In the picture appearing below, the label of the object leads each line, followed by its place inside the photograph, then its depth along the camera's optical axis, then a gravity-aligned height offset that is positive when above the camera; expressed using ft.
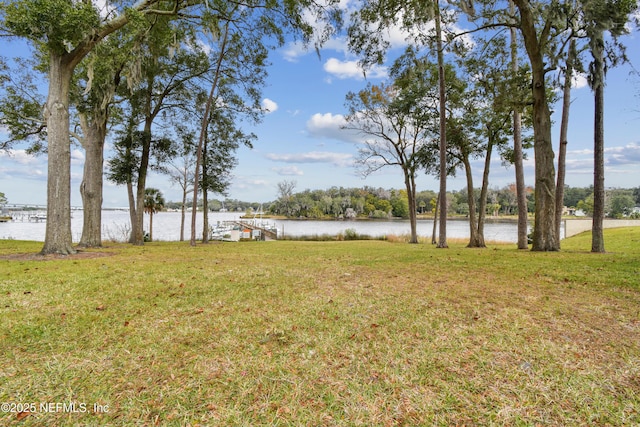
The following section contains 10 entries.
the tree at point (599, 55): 22.49 +13.98
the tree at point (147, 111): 43.83 +15.80
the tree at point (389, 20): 28.48 +19.82
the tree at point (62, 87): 21.45 +9.84
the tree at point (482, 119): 33.63 +13.55
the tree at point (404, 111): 45.36 +17.83
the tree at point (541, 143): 26.48 +6.79
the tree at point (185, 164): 51.49 +10.70
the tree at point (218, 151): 50.85 +11.09
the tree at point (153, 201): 84.74 +3.25
